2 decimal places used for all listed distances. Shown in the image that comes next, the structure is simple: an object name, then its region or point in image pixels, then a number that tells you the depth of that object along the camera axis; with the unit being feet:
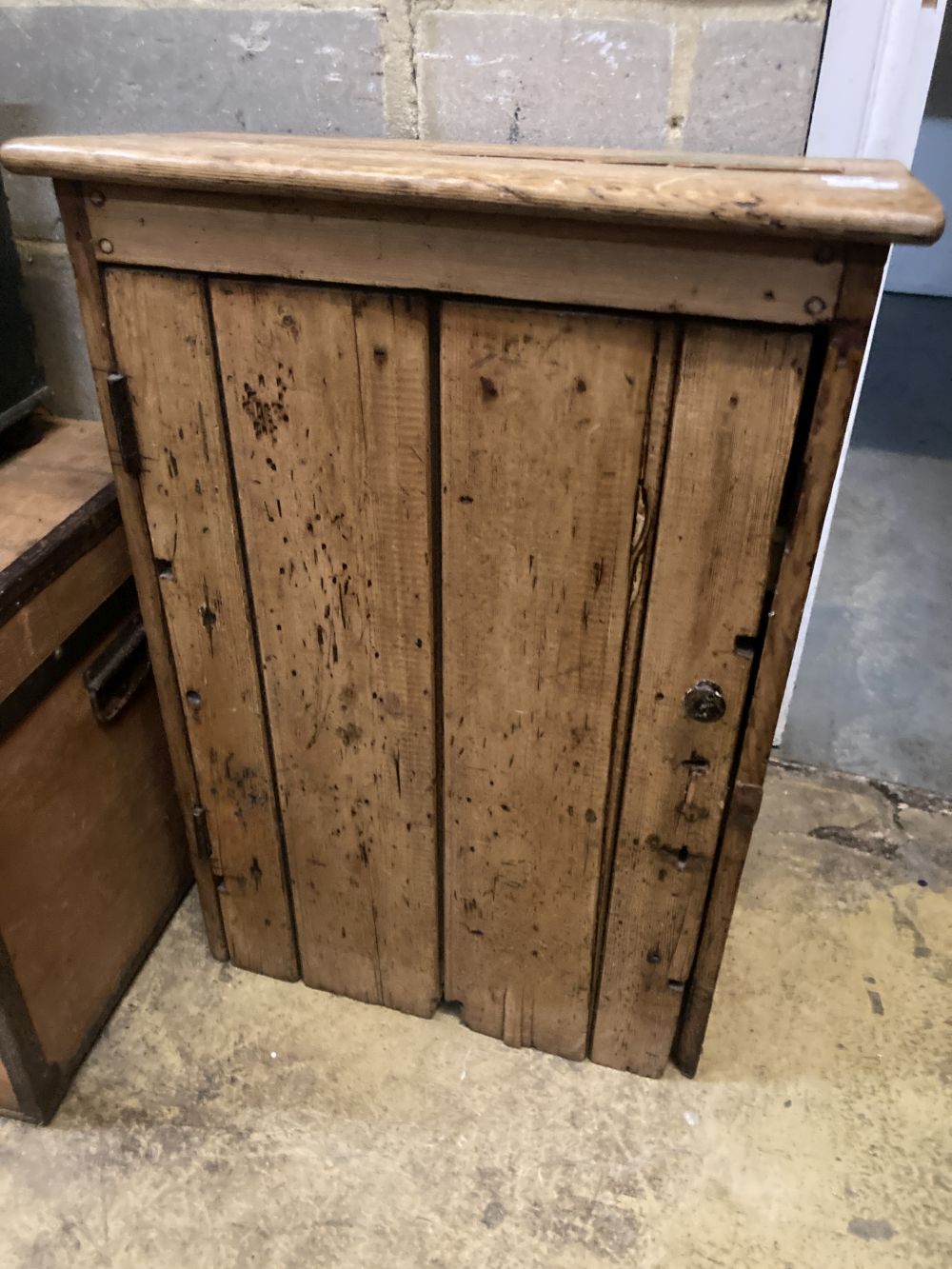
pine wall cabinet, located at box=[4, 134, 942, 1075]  2.38
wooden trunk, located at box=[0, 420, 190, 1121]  3.25
